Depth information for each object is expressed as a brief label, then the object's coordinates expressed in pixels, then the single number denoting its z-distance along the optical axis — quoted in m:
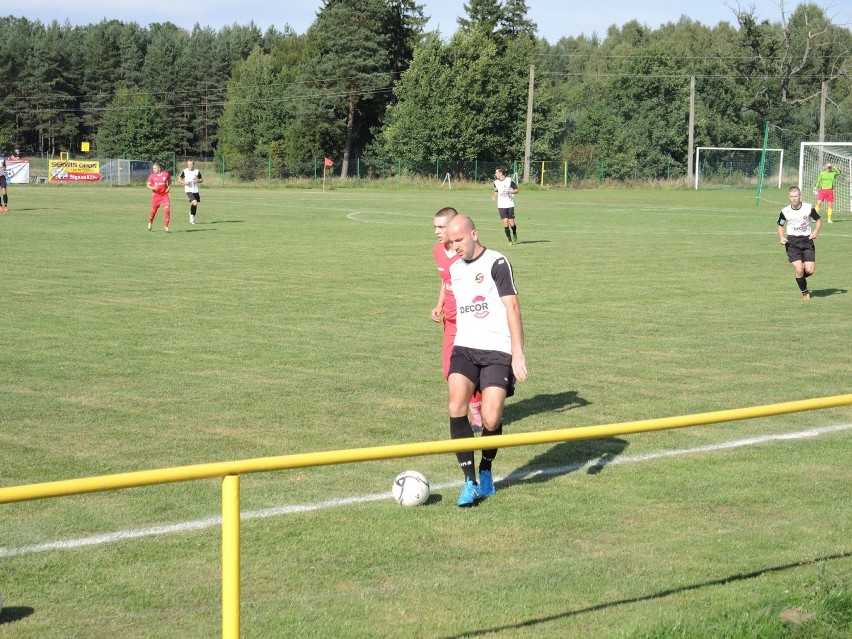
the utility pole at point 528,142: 70.12
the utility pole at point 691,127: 73.19
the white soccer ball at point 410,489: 6.77
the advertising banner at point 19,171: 71.94
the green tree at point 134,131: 105.50
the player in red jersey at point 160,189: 29.33
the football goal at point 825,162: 44.34
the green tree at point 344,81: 92.94
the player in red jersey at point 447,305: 8.55
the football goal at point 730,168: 73.19
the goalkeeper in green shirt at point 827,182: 34.81
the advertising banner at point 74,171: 74.25
